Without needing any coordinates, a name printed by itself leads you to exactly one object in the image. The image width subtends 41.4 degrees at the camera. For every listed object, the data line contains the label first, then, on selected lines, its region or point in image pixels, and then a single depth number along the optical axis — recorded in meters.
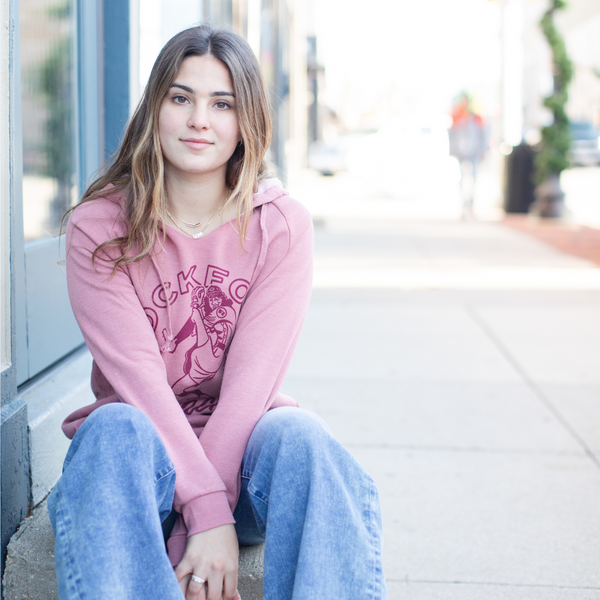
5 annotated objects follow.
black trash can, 13.59
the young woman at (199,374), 1.65
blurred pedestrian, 13.12
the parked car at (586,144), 29.72
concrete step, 2.04
